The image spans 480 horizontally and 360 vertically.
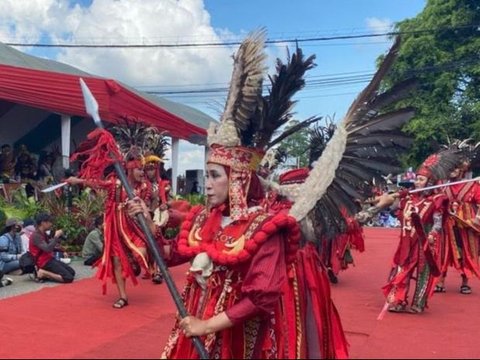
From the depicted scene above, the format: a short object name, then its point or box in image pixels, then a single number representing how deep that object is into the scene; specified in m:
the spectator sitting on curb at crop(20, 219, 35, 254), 9.23
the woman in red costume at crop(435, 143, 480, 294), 8.10
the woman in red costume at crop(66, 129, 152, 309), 7.07
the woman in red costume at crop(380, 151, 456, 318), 6.81
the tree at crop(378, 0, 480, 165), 22.12
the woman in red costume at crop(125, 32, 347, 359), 2.88
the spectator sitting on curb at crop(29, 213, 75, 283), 8.38
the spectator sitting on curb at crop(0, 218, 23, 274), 8.66
